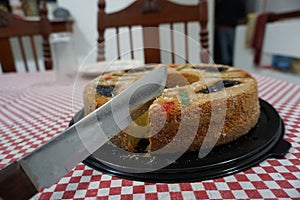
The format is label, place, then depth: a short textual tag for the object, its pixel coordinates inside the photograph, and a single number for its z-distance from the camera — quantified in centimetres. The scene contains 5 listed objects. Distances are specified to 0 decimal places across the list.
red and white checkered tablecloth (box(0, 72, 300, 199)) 30
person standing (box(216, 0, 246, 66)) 351
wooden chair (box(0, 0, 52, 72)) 125
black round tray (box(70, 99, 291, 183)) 32
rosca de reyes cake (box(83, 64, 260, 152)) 38
